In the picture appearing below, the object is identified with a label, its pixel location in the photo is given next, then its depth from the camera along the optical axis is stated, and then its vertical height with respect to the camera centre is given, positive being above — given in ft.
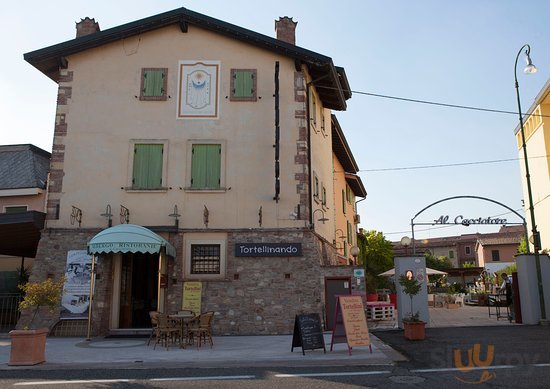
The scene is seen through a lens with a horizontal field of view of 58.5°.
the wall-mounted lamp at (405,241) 56.75 +6.46
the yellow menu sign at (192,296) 48.21 +0.18
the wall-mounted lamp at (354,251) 68.18 +6.42
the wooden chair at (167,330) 38.94 -2.48
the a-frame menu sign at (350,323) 34.24 -1.76
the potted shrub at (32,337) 31.24 -2.47
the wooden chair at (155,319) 39.36 -1.69
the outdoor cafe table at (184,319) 39.68 -1.69
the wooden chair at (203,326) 38.75 -2.20
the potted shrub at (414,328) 40.93 -2.47
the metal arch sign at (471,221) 63.98 +9.83
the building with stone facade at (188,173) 48.83 +12.79
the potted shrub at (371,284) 100.99 +2.97
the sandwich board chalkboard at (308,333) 34.55 -2.45
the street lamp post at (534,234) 53.47 +7.18
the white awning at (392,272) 86.31 +4.55
